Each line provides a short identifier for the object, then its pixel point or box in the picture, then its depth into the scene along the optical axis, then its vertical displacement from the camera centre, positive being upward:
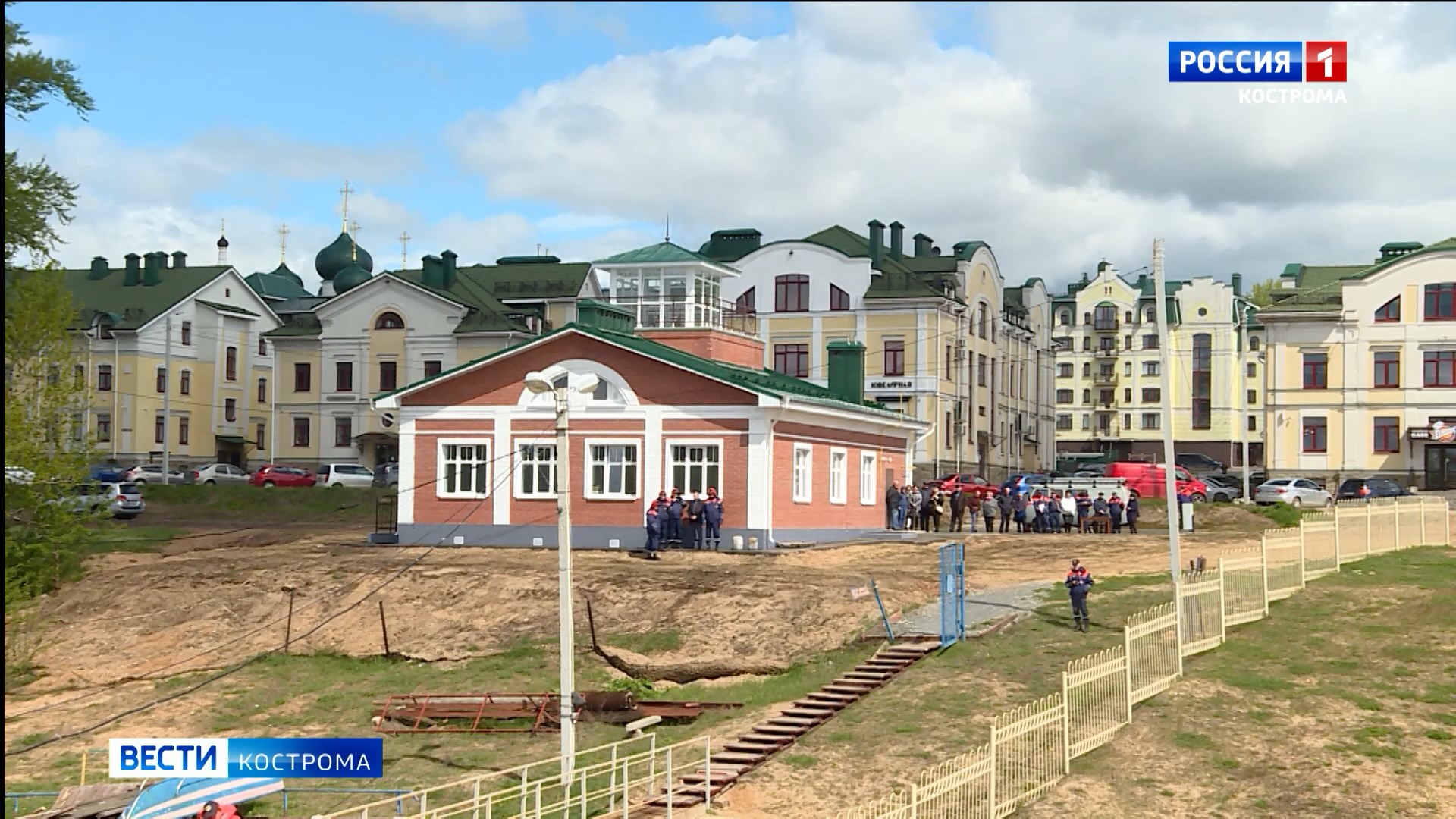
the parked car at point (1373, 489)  59.12 -1.21
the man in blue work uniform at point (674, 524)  40.97 -1.74
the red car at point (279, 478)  66.44 -0.72
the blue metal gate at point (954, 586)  30.00 -2.55
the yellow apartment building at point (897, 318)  70.31 +6.84
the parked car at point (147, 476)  64.31 -0.62
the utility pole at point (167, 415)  64.68 +2.16
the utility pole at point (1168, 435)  29.16 +0.49
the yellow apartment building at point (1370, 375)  67.69 +3.87
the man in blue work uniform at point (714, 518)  40.59 -1.56
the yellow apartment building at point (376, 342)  72.94 +5.86
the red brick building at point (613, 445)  41.53 +0.45
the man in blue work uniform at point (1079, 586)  30.42 -2.57
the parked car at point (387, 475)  66.12 -0.63
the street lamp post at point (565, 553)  19.83 -1.26
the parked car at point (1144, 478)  56.66 -0.72
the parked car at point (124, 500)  52.99 -1.37
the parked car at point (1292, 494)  57.56 -1.33
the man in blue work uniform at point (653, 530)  40.59 -1.88
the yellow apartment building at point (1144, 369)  96.69 +6.19
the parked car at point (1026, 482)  57.63 -0.89
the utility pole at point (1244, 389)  56.44 +2.88
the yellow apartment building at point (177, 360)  73.31 +5.18
